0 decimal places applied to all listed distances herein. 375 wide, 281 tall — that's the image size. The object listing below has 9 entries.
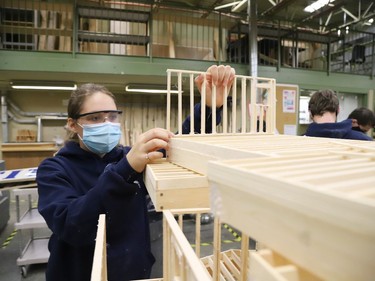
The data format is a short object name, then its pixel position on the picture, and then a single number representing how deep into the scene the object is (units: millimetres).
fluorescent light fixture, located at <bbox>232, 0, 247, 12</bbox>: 4996
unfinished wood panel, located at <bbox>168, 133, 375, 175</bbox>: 595
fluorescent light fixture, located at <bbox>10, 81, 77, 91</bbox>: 5285
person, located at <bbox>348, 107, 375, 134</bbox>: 2371
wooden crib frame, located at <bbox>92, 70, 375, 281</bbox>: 251
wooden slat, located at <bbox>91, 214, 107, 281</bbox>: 544
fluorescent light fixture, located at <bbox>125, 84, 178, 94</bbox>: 5766
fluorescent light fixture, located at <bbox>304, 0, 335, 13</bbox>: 5148
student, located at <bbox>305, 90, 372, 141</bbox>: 1872
